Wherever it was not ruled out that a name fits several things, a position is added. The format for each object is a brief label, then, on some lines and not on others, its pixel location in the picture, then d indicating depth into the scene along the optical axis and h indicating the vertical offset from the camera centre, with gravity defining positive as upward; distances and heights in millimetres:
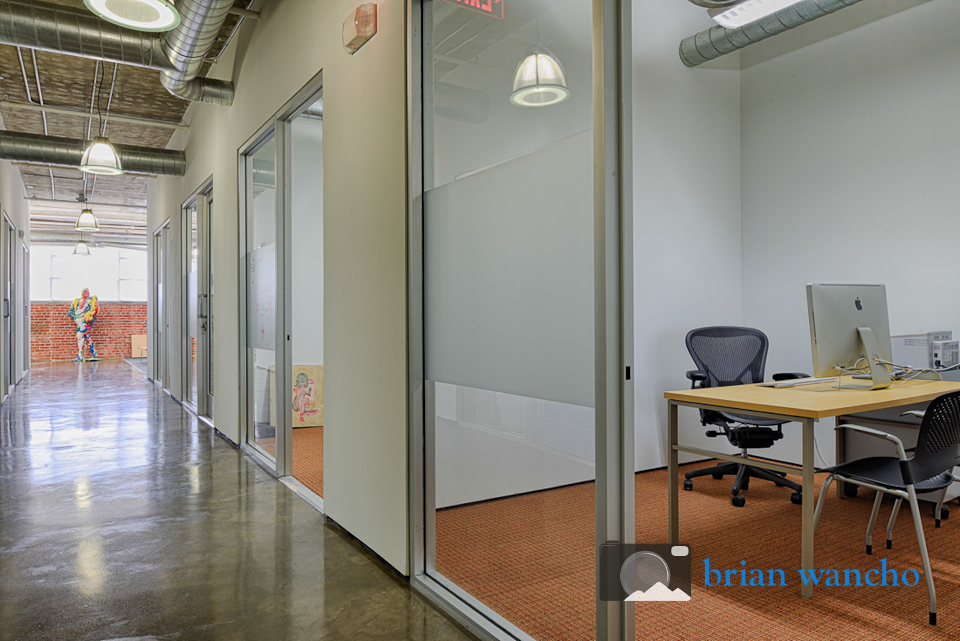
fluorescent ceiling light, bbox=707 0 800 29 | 3565 +1713
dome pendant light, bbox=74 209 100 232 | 10336 +1611
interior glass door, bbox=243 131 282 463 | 4875 +173
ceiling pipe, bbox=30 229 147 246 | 17812 +2296
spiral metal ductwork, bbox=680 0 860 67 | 4312 +2028
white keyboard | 3662 -396
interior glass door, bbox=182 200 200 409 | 8297 +151
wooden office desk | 2756 -409
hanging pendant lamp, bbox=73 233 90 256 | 16000 +1764
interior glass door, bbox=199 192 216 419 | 7137 +126
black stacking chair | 2562 -628
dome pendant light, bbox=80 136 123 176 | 6008 +1506
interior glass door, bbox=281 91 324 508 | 4543 +311
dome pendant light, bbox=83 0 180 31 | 3266 +1588
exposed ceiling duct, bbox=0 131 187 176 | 7438 +2006
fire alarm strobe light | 3125 +1437
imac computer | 3311 -89
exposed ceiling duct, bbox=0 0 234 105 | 4395 +2077
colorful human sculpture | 18078 +129
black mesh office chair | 4133 -426
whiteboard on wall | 4785 +170
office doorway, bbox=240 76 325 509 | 4516 +214
